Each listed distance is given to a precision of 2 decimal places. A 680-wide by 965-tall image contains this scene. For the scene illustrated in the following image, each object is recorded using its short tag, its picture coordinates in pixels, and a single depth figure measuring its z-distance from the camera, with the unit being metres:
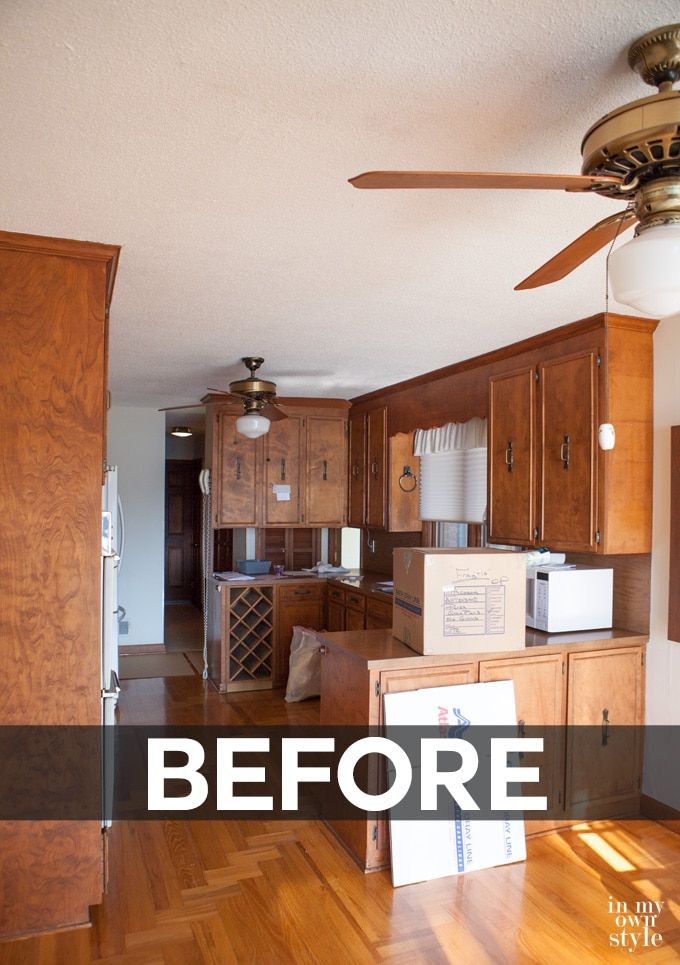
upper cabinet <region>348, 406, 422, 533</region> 5.50
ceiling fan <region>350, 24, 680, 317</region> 1.25
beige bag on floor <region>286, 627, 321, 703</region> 5.32
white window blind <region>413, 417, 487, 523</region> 4.65
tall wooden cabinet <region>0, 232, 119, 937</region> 2.41
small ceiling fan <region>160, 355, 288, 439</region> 4.74
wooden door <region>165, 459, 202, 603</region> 10.36
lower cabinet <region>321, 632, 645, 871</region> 3.07
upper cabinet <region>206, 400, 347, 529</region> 5.91
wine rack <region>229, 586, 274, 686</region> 5.60
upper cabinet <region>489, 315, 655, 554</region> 3.32
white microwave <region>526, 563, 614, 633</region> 3.47
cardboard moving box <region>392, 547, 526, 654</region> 2.98
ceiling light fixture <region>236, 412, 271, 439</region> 4.79
